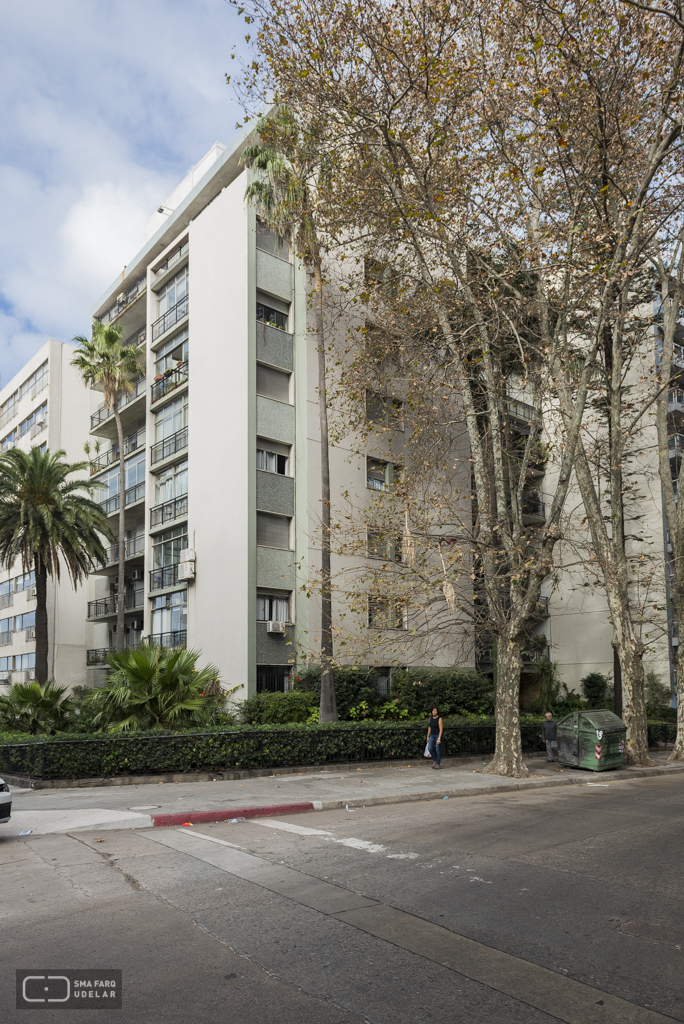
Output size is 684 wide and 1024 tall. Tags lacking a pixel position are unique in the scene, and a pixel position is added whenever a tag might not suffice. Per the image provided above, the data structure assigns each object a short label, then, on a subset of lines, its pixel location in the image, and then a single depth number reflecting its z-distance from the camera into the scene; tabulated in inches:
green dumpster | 760.3
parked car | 406.9
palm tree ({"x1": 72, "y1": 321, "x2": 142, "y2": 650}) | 1371.8
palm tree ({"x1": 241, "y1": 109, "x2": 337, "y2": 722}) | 791.7
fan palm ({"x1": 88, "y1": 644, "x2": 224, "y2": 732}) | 695.1
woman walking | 751.1
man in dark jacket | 837.8
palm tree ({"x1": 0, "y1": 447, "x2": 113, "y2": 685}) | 1182.3
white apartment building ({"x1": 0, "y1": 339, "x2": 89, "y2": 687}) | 1631.4
